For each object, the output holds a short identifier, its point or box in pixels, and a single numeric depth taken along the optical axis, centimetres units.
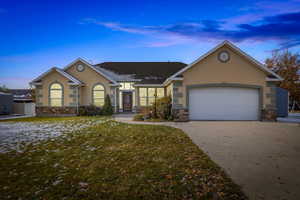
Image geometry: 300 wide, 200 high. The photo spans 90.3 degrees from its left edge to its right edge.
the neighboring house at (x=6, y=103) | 1961
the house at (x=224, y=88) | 1121
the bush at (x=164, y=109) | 1220
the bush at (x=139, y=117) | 1229
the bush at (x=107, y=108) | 1595
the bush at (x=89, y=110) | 1576
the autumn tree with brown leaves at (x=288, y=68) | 2130
